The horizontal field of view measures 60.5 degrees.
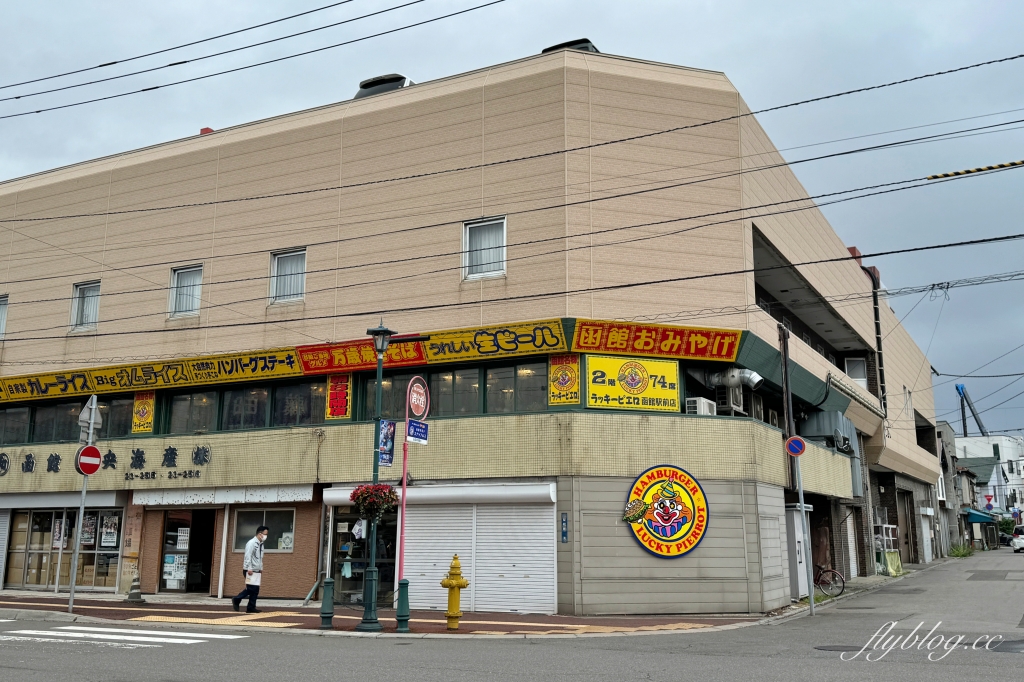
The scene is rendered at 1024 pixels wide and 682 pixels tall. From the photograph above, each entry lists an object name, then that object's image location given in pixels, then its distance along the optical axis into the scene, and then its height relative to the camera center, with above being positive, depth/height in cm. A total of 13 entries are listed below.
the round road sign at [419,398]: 1633 +245
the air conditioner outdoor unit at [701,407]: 1980 +276
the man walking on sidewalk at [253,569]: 1795 -79
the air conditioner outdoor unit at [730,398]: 2048 +305
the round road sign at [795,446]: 1936 +184
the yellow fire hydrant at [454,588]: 1543 -100
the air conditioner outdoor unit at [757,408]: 2317 +328
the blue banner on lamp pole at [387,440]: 1630 +164
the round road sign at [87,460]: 1770 +136
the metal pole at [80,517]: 1769 +23
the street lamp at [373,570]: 1513 -69
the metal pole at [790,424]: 1944 +253
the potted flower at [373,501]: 1571 +51
